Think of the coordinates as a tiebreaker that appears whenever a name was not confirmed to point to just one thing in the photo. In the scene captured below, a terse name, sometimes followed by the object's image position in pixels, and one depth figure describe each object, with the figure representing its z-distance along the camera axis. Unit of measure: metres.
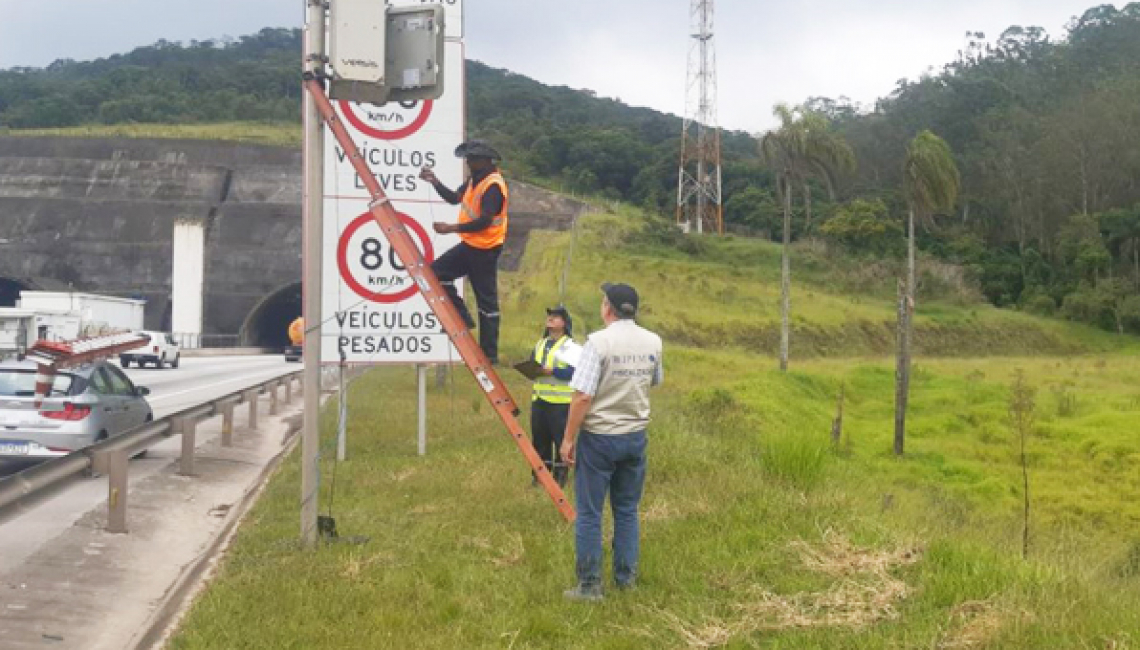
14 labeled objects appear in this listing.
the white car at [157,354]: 40.66
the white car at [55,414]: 12.69
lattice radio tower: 55.19
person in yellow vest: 10.44
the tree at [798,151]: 31.22
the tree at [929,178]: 29.52
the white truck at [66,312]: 39.97
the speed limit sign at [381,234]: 12.48
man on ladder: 8.88
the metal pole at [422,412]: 13.38
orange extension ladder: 8.00
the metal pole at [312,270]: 8.00
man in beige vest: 6.44
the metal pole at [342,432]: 10.89
